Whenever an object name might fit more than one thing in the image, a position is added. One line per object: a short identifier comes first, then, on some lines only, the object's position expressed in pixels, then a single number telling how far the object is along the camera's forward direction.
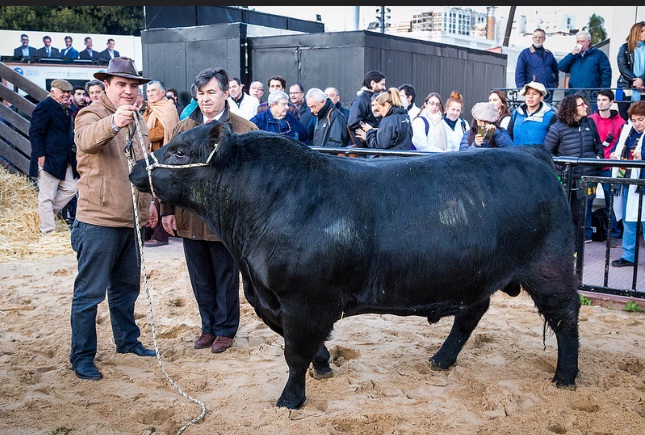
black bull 3.86
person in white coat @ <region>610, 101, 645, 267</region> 6.98
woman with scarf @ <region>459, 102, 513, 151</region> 7.02
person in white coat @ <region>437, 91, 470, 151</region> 8.88
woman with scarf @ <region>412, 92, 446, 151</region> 8.50
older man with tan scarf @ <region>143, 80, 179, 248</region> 6.72
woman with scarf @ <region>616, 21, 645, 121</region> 9.81
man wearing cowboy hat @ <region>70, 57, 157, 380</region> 4.48
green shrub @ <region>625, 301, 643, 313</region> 5.95
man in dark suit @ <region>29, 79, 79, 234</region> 9.33
